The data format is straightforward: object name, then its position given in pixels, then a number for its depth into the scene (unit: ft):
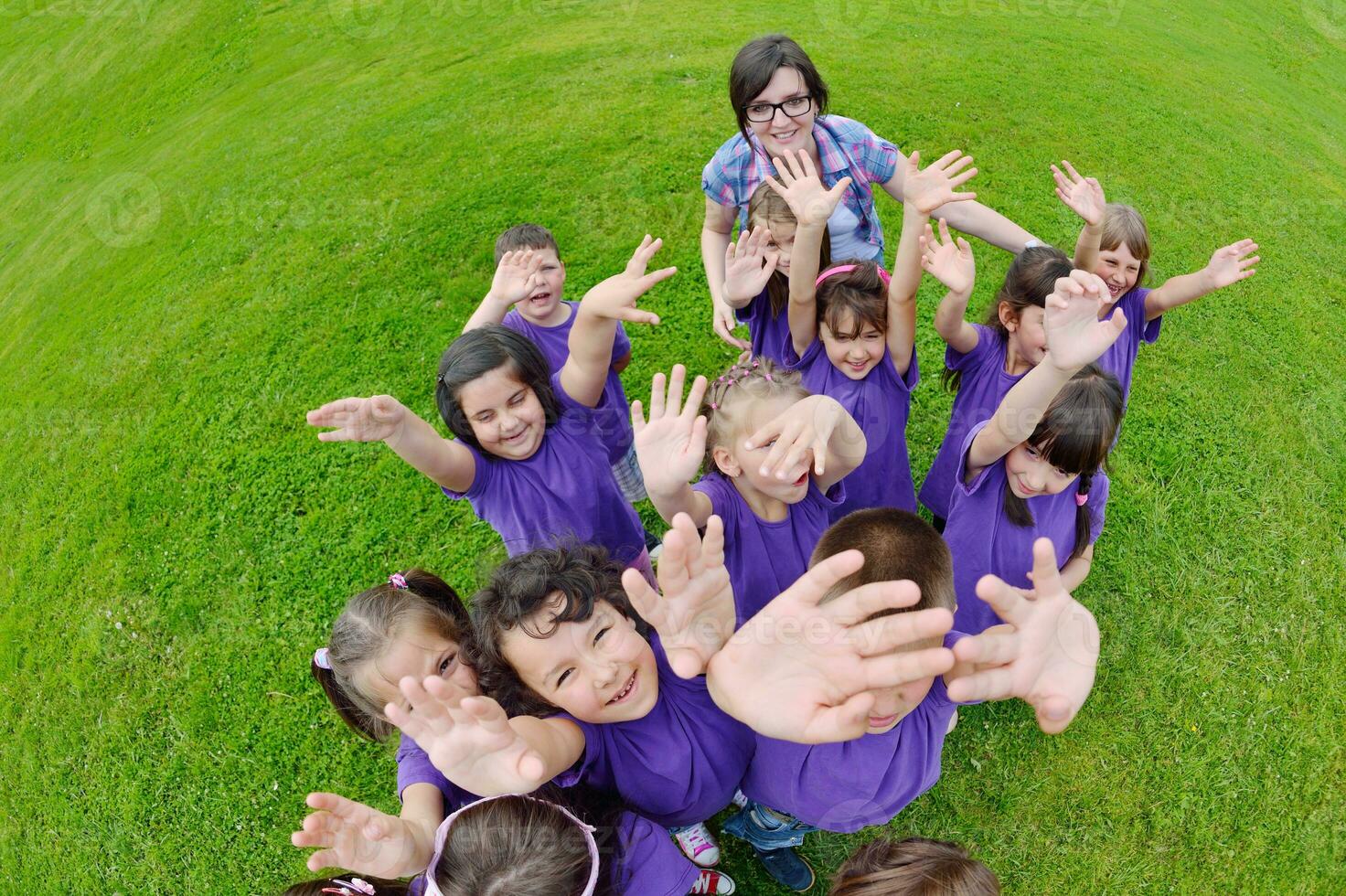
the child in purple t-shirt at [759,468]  6.93
